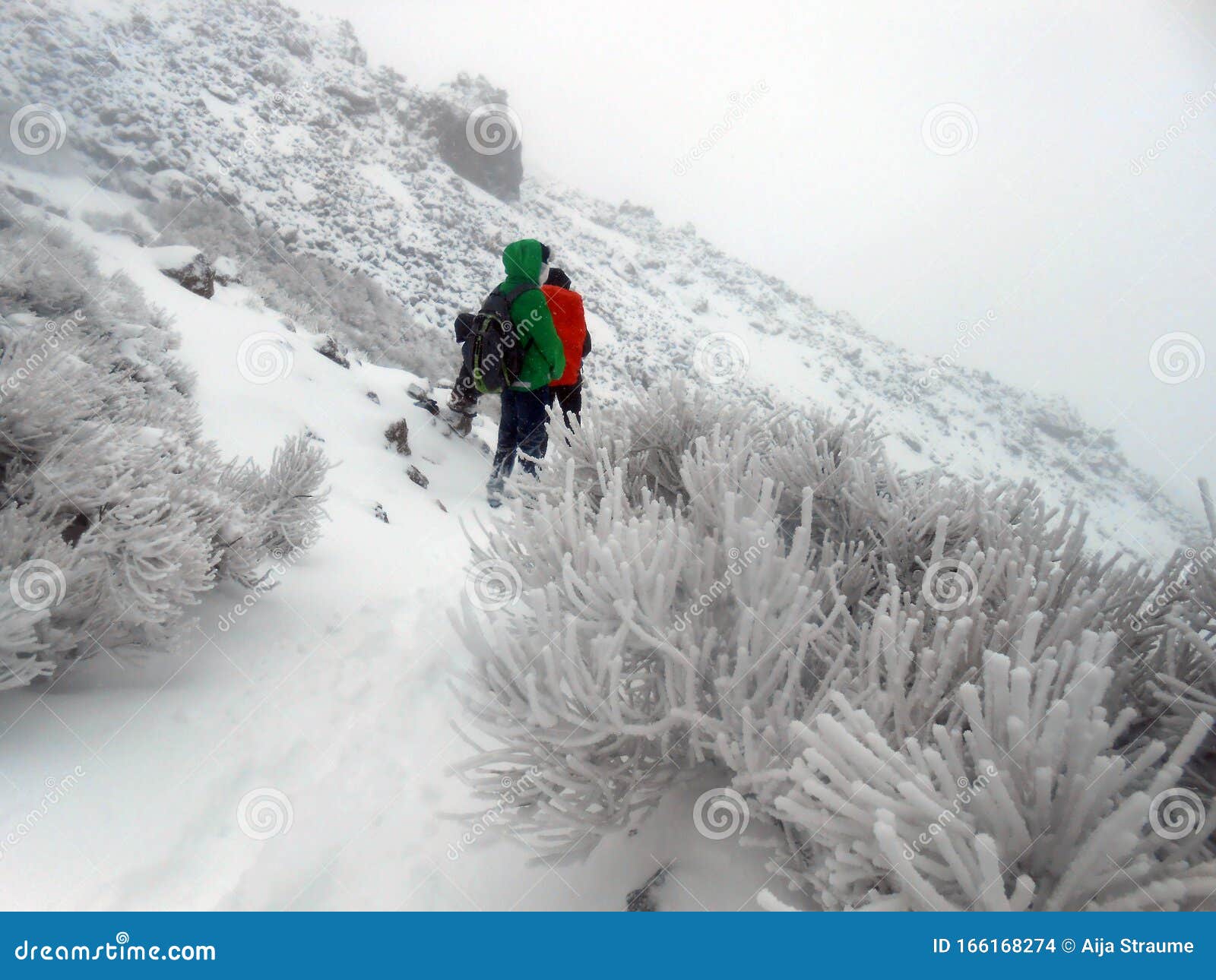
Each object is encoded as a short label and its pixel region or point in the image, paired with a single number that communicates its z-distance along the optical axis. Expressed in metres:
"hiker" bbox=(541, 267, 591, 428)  5.03
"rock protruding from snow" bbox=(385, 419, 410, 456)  5.88
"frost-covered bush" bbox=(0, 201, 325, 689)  1.88
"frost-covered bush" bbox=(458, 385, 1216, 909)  0.90
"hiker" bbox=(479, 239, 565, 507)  4.63
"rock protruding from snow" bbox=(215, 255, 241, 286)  7.95
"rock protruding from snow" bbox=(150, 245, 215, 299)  6.80
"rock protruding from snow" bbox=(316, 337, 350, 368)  6.93
